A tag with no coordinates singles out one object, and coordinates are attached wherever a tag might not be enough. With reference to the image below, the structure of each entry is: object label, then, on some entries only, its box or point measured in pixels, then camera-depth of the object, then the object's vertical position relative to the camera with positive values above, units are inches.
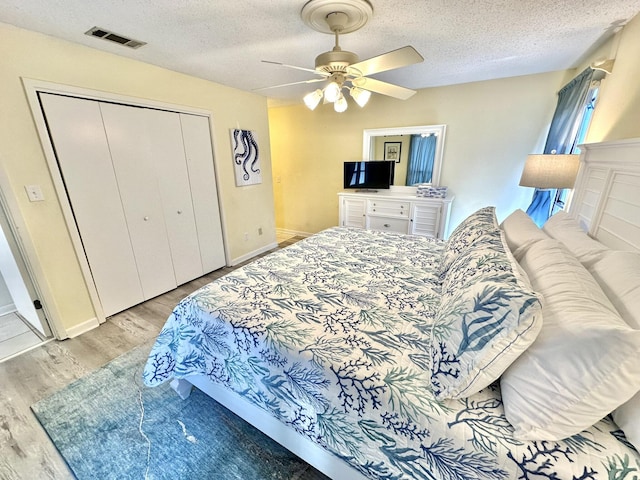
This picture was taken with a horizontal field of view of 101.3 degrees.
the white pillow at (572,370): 25.3 -21.4
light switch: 74.0 -8.3
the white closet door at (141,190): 91.2 -10.5
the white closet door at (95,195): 79.0 -10.4
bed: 27.9 -29.2
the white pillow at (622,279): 32.5 -17.1
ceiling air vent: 71.2 +34.0
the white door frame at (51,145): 72.8 +6.4
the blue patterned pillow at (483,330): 30.6 -21.2
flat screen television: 147.3 -8.6
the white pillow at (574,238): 47.5 -16.7
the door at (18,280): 75.7 -35.6
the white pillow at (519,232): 57.0 -17.2
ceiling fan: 59.0 +22.6
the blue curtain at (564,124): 85.4 +11.0
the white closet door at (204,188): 113.8 -12.1
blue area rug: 49.2 -55.2
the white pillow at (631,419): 26.7 -26.8
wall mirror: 135.7 +4.5
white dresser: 131.4 -27.4
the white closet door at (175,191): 103.0 -12.0
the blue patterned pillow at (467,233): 63.0 -18.6
